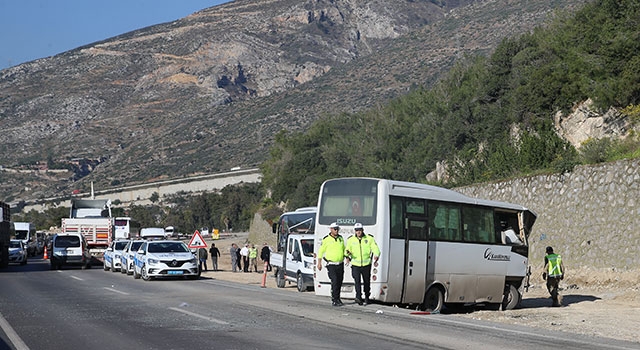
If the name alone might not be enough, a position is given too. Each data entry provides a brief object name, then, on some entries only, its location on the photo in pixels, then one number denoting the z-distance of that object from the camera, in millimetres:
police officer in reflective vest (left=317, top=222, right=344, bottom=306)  20234
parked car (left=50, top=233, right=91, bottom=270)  47312
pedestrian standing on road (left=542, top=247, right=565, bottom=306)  23734
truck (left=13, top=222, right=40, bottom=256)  89688
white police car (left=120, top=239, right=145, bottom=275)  39425
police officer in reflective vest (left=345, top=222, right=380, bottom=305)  19859
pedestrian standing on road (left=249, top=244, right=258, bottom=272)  49006
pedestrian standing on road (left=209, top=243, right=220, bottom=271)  49594
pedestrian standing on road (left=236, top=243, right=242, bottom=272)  51534
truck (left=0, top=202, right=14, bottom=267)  47188
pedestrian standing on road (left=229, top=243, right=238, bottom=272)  48281
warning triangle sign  40125
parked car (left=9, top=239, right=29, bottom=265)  58281
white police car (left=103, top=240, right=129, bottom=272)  43688
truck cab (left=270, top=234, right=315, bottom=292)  30922
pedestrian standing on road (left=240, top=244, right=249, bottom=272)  49212
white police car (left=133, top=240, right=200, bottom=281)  33594
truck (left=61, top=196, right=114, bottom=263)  51750
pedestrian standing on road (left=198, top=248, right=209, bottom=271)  47184
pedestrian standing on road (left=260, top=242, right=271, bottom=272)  42531
